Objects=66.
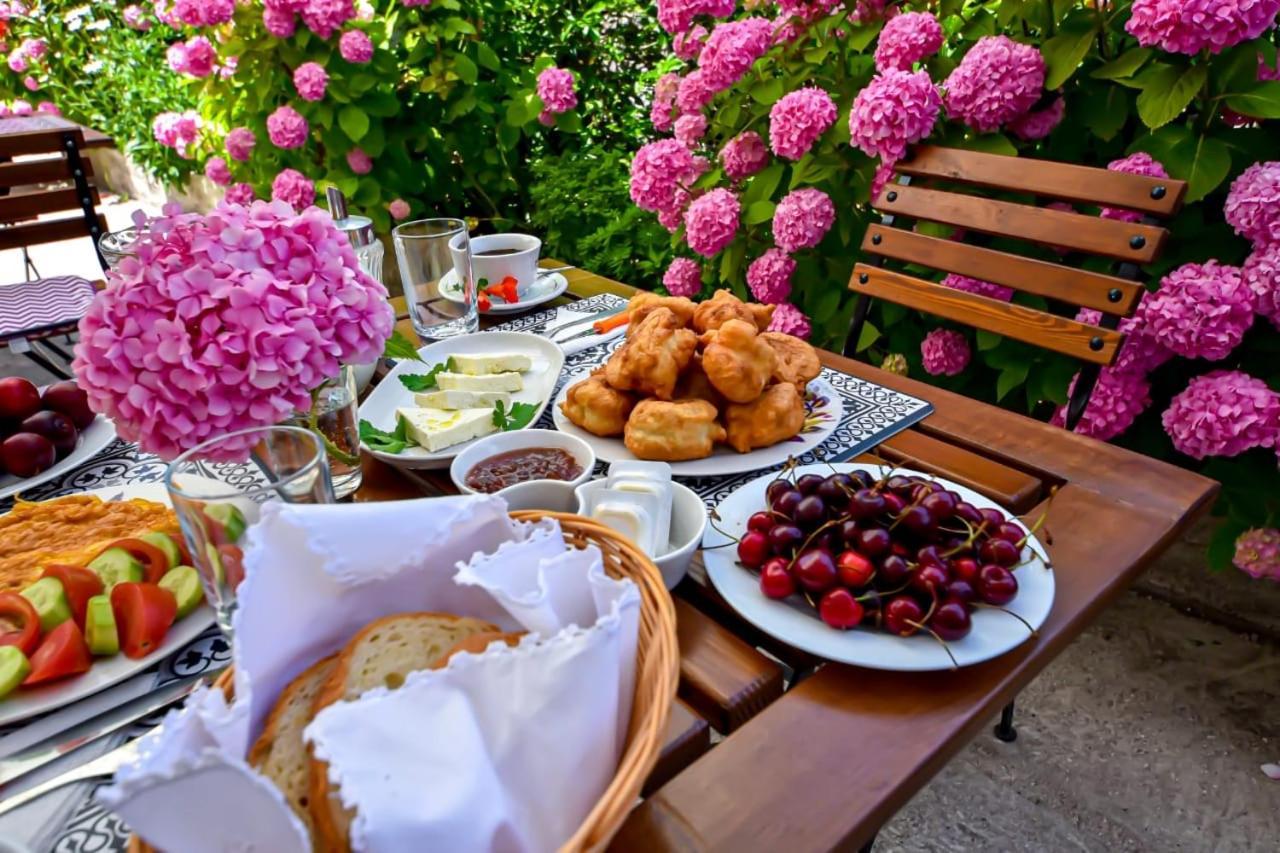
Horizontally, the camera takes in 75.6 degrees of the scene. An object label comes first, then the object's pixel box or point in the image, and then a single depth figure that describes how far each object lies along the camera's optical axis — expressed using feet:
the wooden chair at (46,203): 9.21
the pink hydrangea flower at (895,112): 6.35
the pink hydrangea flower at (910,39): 6.64
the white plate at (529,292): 5.80
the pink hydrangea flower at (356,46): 9.80
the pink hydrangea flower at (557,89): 10.45
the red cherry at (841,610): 2.90
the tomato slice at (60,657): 2.68
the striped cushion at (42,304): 8.38
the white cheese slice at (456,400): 4.62
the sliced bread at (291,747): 2.03
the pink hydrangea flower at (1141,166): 5.76
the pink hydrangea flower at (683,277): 8.84
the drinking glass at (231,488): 2.64
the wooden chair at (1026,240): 4.94
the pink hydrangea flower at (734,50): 7.48
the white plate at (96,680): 2.62
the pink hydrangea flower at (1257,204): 5.43
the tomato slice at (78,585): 2.92
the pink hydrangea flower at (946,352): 7.25
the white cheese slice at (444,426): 4.20
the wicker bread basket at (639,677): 1.86
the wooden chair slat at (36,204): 10.41
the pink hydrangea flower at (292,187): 10.05
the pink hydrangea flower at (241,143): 11.07
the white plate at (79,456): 4.05
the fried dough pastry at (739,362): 4.26
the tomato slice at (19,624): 2.74
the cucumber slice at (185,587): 3.01
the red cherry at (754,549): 3.22
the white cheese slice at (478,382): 4.78
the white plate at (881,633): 2.78
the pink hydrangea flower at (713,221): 7.90
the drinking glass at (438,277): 5.47
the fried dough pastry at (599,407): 4.35
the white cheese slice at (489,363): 4.99
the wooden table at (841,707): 2.36
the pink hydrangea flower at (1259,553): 6.42
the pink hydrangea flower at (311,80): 9.95
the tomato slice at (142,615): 2.82
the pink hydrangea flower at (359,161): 11.16
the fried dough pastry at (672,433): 4.12
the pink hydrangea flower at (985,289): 6.93
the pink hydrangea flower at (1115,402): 6.44
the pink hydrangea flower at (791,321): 7.69
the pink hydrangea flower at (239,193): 8.20
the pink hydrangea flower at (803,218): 7.28
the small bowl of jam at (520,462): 3.81
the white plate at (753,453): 4.11
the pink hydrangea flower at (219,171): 11.93
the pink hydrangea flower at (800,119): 7.05
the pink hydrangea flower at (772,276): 7.88
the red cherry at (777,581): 3.04
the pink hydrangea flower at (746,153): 8.13
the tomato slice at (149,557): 3.15
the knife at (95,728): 2.51
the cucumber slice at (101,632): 2.80
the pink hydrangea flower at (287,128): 10.39
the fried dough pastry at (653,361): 4.35
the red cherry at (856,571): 2.98
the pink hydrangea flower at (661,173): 8.25
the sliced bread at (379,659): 1.90
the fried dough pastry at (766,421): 4.21
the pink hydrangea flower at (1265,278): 5.49
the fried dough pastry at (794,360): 4.63
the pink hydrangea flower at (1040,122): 6.53
